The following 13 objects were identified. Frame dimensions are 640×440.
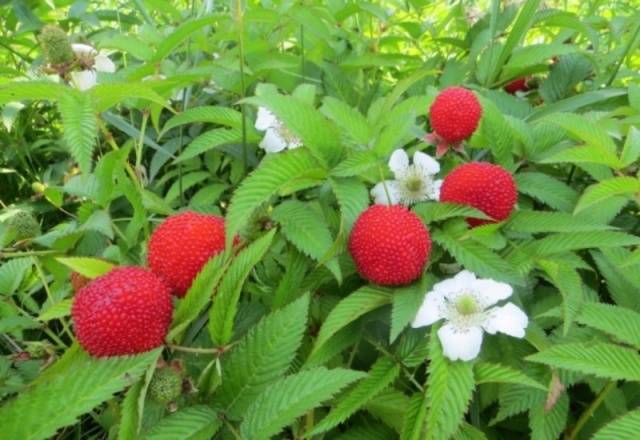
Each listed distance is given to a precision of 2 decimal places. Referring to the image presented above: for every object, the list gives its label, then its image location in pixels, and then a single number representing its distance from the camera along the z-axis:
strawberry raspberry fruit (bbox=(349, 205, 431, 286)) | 0.21
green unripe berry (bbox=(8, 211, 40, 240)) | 0.27
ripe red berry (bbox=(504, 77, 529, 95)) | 0.39
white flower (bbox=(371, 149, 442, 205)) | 0.25
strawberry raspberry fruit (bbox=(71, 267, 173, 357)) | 0.18
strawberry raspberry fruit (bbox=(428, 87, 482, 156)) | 0.25
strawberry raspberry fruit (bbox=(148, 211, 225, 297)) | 0.20
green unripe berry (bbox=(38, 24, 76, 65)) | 0.28
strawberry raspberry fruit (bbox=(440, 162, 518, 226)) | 0.23
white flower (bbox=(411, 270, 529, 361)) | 0.19
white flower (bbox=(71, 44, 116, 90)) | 0.31
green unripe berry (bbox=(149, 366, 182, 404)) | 0.18
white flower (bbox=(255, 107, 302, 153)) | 0.27
